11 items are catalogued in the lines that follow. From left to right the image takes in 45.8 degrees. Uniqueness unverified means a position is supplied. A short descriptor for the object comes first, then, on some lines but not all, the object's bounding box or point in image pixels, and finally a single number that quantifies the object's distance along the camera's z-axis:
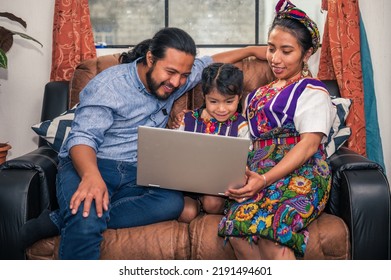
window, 3.21
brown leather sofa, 1.53
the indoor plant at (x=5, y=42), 2.41
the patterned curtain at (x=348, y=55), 2.49
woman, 1.47
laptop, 1.40
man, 1.47
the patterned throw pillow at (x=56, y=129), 1.91
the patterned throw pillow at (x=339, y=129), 1.88
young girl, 1.78
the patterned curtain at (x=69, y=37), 2.61
